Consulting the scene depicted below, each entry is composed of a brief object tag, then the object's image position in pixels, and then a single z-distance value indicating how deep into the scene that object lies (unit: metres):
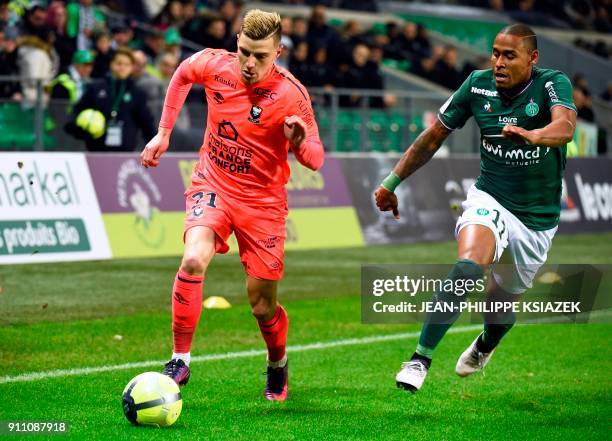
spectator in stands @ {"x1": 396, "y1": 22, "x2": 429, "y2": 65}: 26.97
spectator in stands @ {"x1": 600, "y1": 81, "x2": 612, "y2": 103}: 30.86
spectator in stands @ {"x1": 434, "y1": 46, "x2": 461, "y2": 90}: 25.78
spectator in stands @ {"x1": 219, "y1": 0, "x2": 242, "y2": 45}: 20.03
